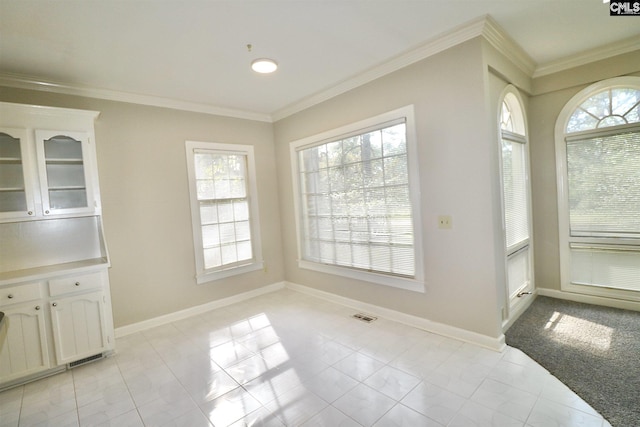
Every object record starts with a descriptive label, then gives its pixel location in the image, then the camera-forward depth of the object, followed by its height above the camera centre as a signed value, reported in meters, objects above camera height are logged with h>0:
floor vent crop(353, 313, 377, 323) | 3.29 -1.32
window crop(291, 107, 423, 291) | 3.03 +0.00
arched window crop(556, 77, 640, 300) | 3.03 -0.06
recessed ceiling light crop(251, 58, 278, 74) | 2.73 +1.33
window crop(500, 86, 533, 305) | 2.93 -0.06
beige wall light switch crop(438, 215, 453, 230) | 2.71 -0.26
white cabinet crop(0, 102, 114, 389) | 2.43 -0.23
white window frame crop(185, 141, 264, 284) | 3.76 -0.06
